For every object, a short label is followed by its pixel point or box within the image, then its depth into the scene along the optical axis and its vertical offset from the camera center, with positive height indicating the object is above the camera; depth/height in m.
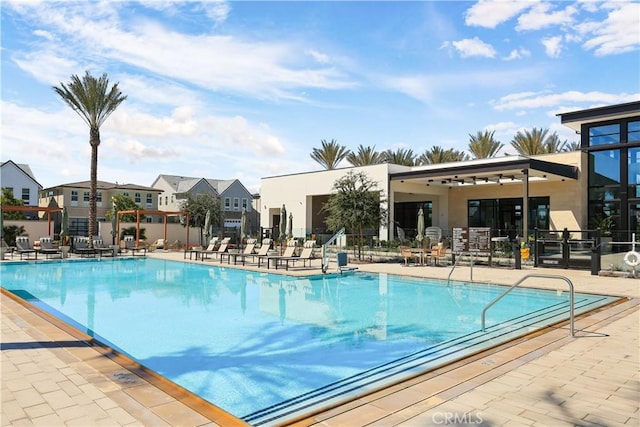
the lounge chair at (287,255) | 17.03 -1.11
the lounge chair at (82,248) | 21.77 -1.07
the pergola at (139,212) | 25.98 +0.88
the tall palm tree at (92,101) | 23.23 +6.72
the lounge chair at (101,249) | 21.80 -1.08
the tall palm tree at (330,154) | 36.12 +6.03
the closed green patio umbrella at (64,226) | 22.08 +0.05
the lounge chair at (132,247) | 24.54 -1.15
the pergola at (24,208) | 22.66 +0.99
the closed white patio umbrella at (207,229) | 26.89 -0.13
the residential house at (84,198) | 43.78 +3.05
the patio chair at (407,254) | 17.86 -1.09
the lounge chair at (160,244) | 27.41 -1.06
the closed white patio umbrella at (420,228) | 20.44 -0.05
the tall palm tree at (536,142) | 30.94 +6.03
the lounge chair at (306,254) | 16.64 -1.13
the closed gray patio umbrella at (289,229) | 27.05 -0.13
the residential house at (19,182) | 45.12 +4.65
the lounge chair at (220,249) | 20.35 -1.03
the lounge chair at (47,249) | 20.39 -1.03
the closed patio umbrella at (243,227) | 24.62 +0.00
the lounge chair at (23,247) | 20.00 -0.92
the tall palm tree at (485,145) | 32.53 +6.09
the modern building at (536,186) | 20.95 +2.33
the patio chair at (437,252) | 18.17 -1.04
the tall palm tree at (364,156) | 37.28 +5.99
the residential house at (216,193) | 49.41 +3.88
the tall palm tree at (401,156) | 38.12 +6.12
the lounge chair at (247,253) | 18.31 -1.10
